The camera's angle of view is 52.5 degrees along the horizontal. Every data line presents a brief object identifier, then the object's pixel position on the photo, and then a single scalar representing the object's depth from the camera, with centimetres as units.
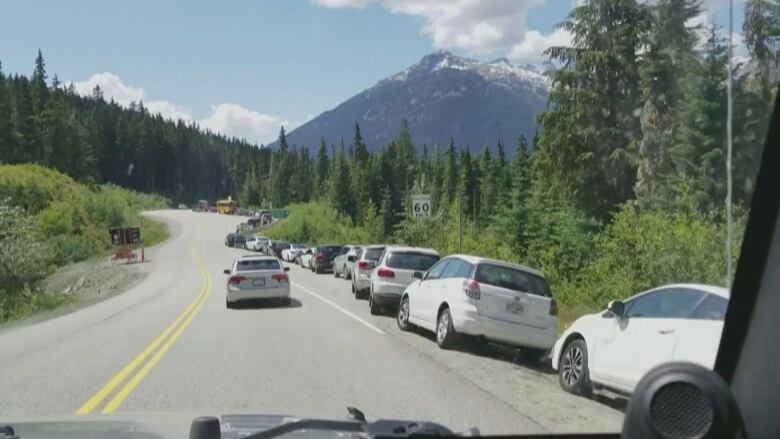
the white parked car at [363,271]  2598
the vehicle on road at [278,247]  6241
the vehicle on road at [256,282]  2233
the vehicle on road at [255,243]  7175
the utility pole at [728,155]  380
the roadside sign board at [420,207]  2466
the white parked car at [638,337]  486
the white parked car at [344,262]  3669
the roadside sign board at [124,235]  5000
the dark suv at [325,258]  4469
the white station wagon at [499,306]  1226
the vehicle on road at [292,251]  5603
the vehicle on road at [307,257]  4859
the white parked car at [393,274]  1969
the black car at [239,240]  8124
